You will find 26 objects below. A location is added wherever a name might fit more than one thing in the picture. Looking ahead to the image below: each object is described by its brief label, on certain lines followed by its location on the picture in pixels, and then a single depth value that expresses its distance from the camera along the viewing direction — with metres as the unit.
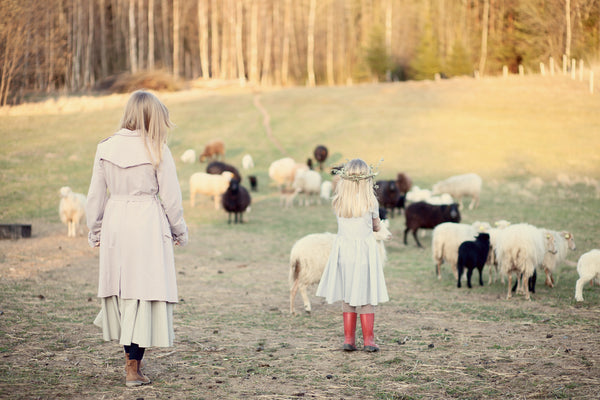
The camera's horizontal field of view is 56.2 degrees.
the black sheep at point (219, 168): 20.70
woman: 4.52
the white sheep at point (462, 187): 17.98
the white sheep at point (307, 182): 18.66
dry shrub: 42.62
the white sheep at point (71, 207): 12.81
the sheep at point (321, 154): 24.31
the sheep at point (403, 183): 18.83
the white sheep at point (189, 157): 25.05
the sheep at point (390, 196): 16.64
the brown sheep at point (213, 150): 25.25
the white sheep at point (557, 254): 8.81
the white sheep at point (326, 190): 19.06
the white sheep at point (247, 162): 24.53
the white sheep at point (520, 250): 8.03
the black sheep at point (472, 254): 8.78
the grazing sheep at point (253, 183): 21.06
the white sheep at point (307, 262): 7.42
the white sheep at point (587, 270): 7.77
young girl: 5.62
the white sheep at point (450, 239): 9.48
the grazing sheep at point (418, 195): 16.53
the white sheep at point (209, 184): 17.80
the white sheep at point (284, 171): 21.08
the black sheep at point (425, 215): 12.81
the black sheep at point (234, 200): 15.91
